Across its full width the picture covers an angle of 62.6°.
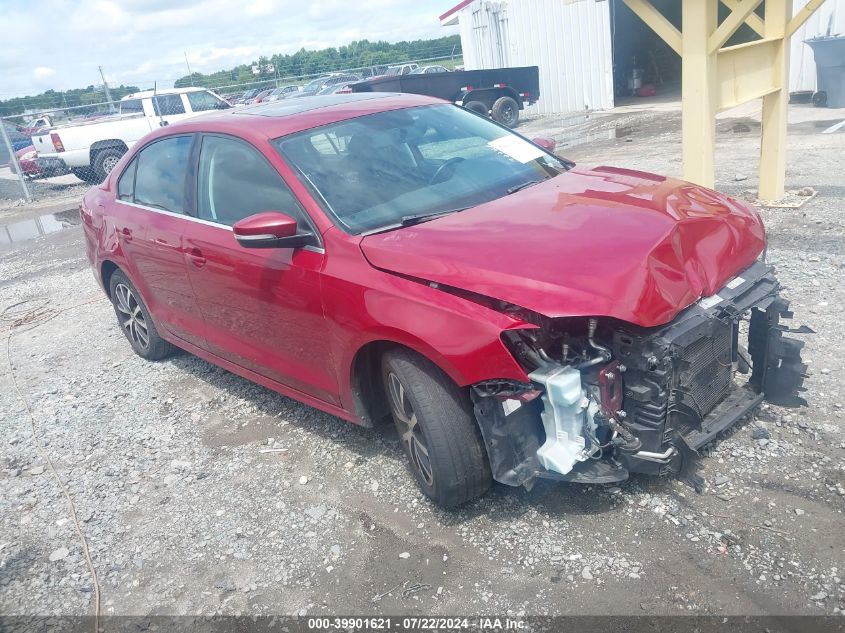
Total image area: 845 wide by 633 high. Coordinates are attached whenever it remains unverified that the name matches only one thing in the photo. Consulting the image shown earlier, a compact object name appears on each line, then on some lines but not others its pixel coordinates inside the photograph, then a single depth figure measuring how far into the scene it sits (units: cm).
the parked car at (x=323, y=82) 2259
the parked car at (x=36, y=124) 2194
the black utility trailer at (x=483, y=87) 1533
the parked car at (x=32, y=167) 1633
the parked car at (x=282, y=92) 2584
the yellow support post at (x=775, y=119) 704
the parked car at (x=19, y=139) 2173
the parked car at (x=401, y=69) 2607
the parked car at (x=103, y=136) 1606
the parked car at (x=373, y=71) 2702
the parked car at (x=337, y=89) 1689
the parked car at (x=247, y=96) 2867
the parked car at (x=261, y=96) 2732
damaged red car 271
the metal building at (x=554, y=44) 1858
